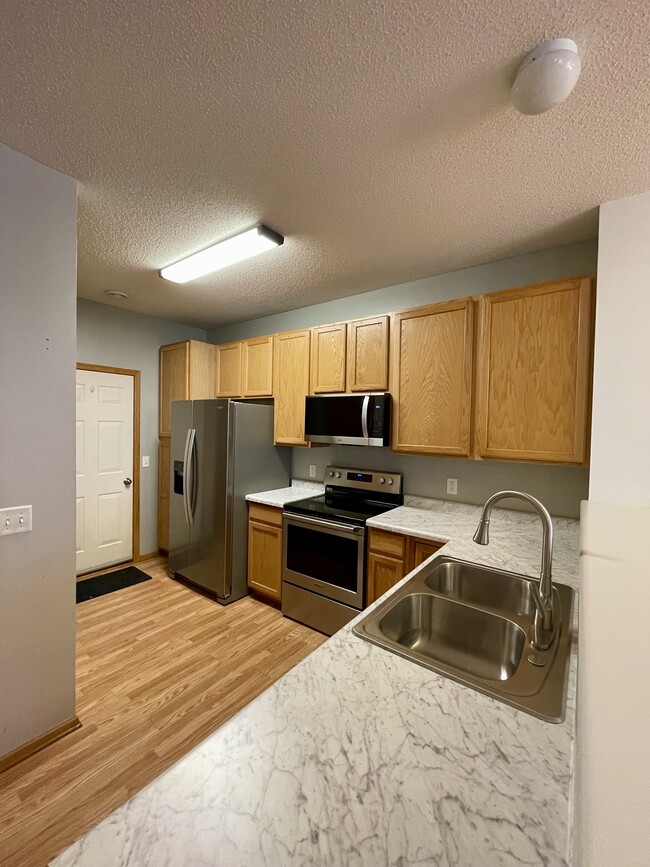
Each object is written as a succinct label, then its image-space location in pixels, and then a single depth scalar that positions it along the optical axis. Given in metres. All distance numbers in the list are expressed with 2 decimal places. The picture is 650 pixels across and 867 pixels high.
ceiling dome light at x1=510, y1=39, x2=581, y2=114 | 1.05
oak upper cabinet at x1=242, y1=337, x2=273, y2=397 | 3.43
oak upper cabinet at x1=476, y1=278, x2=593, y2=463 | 1.97
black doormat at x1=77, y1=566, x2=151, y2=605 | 3.21
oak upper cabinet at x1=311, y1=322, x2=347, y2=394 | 2.90
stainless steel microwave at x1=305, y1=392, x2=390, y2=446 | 2.60
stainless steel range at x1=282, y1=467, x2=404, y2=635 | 2.54
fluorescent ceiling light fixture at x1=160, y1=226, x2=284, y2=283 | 2.12
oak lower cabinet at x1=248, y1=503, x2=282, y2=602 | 3.03
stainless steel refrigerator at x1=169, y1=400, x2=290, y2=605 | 3.13
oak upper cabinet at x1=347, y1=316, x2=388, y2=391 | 2.69
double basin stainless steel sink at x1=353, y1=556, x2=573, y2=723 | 0.91
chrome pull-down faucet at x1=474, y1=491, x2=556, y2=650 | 1.12
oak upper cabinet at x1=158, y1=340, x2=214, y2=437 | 3.74
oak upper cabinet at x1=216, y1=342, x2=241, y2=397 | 3.73
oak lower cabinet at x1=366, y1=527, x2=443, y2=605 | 2.22
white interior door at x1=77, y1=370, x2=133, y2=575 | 3.51
